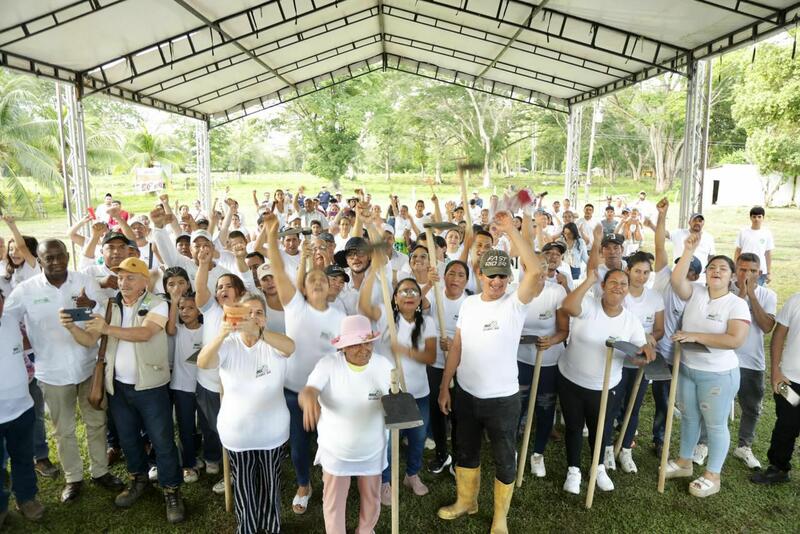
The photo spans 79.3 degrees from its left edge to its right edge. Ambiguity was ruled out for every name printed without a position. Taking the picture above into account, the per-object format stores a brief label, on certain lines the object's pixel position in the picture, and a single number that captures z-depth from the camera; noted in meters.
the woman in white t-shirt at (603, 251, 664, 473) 4.30
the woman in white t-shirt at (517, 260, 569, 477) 4.28
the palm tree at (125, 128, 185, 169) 27.61
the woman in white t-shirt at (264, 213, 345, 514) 3.59
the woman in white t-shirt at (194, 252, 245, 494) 3.54
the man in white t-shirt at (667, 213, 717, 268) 6.91
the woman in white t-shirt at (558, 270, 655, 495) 3.88
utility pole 21.75
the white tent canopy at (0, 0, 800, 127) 7.77
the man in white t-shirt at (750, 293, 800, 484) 4.09
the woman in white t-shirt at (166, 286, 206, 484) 3.90
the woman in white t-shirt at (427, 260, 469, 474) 4.27
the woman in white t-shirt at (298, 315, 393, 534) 3.08
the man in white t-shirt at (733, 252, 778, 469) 4.42
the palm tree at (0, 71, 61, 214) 20.17
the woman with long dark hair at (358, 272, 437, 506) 3.84
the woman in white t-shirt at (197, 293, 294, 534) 3.12
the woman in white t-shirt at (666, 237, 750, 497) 3.94
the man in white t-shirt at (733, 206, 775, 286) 8.05
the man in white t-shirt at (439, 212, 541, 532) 3.40
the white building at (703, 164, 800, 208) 29.48
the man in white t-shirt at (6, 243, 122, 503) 3.80
